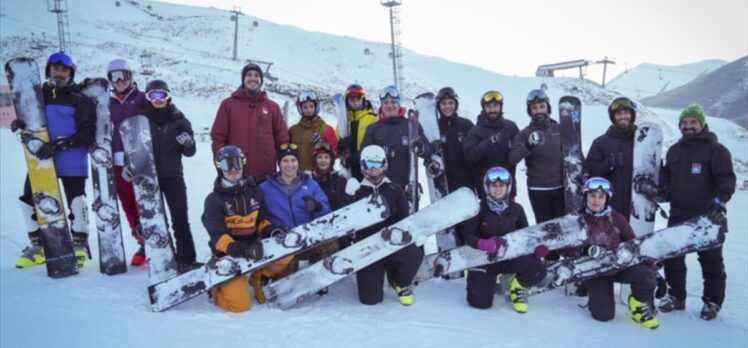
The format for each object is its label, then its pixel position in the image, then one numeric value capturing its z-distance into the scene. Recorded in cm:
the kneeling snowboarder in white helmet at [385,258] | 396
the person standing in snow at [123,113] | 438
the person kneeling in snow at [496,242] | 393
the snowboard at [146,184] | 412
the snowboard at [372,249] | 377
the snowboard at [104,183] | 441
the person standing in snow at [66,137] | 434
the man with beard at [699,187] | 401
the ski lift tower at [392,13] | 2961
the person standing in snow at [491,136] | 463
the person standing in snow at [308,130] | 496
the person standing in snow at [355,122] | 514
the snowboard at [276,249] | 363
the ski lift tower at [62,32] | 2828
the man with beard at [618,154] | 448
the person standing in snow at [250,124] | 448
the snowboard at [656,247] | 386
